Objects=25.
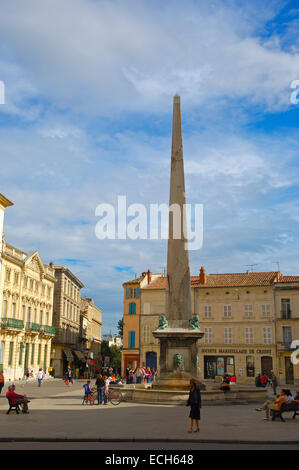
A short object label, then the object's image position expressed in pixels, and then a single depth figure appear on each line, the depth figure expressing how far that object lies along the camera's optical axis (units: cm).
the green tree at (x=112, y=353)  9350
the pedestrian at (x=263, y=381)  2706
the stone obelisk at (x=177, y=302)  1788
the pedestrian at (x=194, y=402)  1049
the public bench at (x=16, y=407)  1408
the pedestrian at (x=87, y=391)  1797
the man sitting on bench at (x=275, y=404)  1325
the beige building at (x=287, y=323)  4264
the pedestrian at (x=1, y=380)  1781
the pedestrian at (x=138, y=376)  2956
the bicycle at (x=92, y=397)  1796
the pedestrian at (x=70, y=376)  3454
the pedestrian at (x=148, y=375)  3072
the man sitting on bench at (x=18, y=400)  1410
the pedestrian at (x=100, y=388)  1772
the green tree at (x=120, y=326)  6982
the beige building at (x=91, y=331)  7007
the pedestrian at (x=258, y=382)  2683
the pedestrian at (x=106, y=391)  1789
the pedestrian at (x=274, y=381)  2417
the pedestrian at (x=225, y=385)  1917
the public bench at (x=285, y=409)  1325
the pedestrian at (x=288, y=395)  1418
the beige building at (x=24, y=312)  3956
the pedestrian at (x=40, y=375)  3082
